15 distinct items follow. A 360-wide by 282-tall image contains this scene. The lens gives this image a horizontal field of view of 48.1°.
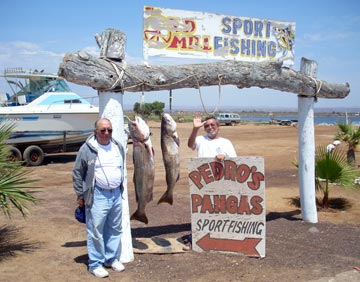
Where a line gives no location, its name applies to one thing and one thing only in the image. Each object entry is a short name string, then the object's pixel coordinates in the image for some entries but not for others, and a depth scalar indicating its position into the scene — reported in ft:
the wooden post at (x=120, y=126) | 16.37
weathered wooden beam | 15.44
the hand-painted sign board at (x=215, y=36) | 18.53
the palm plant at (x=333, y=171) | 26.84
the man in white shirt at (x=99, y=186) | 14.90
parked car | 165.36
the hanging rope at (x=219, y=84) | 17.10
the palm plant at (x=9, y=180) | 17.13
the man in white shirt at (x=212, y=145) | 17.33
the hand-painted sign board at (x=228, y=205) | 17.76
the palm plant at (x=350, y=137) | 41.39
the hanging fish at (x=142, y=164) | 15.10
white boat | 50.47
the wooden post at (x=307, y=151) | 22.94
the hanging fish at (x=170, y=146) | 15.49
